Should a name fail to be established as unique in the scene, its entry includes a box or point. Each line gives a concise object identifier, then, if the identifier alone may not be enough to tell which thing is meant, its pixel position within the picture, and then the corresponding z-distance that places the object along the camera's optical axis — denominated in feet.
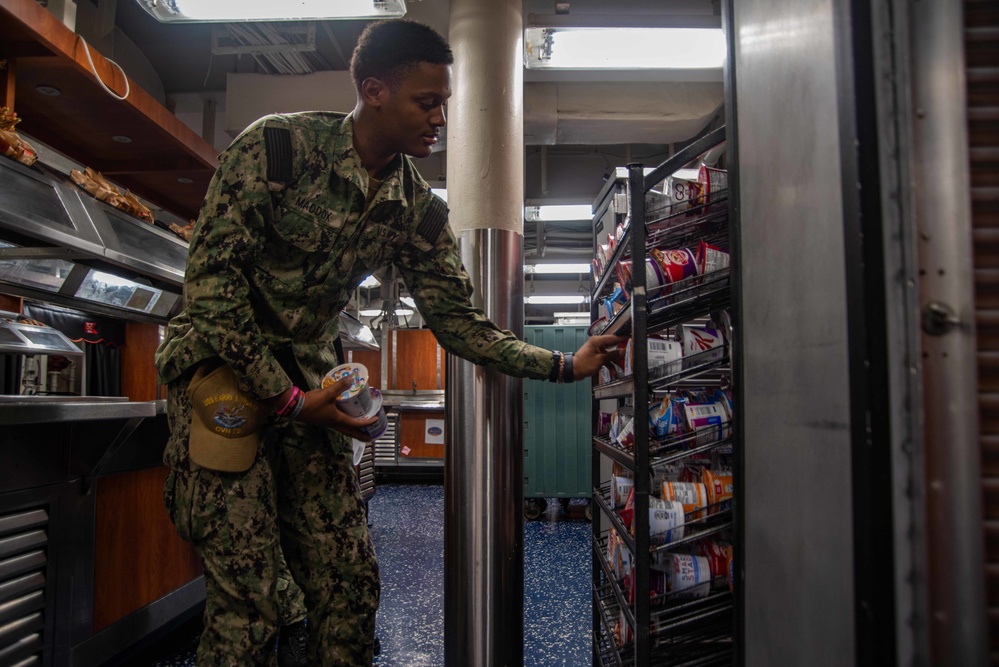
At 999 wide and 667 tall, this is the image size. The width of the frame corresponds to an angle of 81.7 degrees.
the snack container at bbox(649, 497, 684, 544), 4.08
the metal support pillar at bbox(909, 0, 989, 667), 1.83
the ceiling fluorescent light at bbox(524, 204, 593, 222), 15.86
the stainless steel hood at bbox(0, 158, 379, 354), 6.45
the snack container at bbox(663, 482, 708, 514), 4.12
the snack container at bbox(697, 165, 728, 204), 4.30
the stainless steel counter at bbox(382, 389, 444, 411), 24.21
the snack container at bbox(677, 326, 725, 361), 4.36
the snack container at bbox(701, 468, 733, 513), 4.09
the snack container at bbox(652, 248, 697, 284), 4.20
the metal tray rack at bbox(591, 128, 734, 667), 3.98
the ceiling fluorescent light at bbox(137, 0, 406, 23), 8.04
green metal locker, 16.33
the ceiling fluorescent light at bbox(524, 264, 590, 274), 25.00
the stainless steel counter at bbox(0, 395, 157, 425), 5.25
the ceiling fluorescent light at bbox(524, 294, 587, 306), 32.78
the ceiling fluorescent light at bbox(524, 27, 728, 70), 8.75
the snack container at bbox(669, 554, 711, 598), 4.05
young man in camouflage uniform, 3.92
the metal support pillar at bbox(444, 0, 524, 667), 6.34
